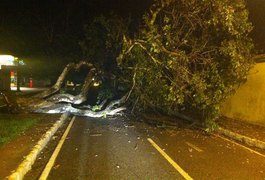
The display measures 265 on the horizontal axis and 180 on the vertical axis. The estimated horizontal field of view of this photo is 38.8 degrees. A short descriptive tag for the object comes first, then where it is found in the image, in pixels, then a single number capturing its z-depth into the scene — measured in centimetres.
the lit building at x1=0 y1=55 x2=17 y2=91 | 2135
